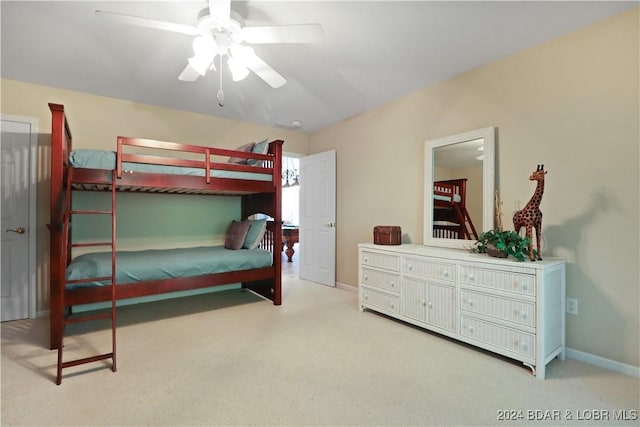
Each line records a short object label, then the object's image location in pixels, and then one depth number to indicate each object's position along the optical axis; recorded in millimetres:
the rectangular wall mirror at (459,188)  2740
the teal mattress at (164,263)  2531
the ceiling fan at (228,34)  1767
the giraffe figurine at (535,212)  2174
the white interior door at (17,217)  3053
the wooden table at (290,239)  6512
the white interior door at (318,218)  4508
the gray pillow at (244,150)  3629
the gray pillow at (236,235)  3699
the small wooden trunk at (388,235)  3234
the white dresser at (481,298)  2027
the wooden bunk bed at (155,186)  2334
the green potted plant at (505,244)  2182
